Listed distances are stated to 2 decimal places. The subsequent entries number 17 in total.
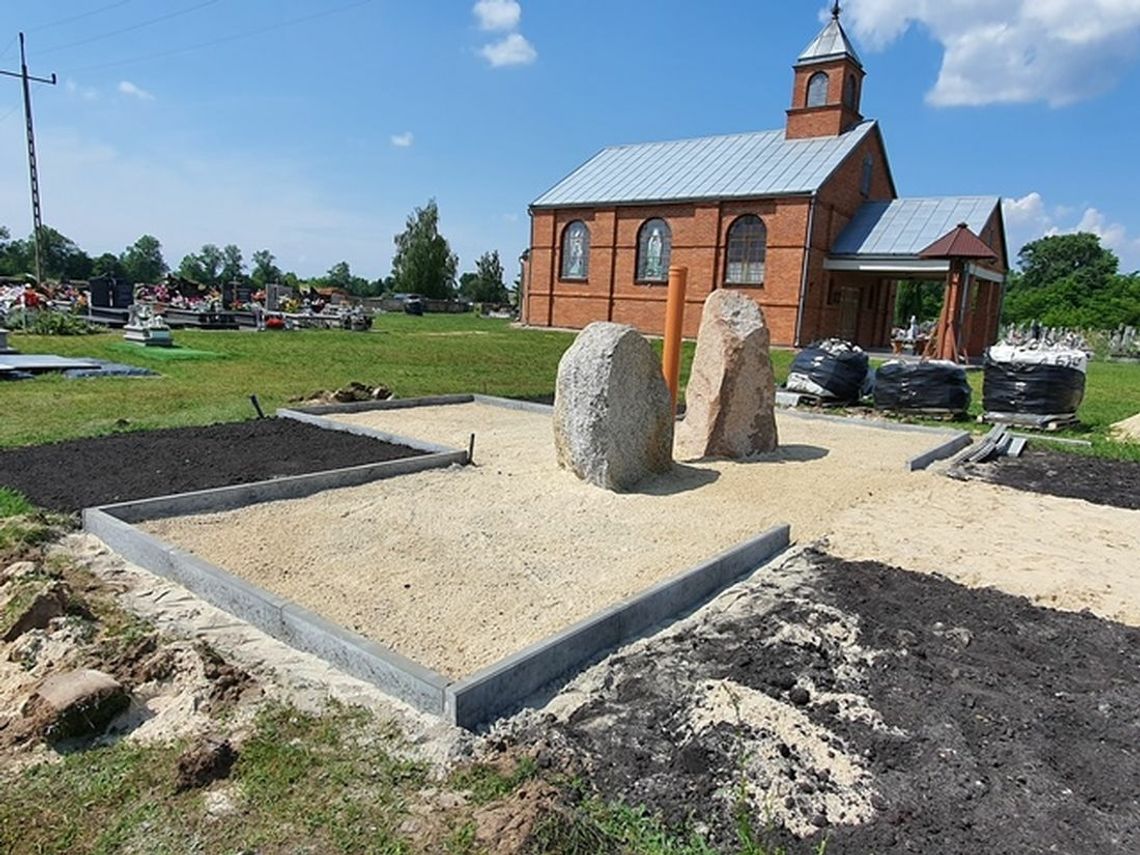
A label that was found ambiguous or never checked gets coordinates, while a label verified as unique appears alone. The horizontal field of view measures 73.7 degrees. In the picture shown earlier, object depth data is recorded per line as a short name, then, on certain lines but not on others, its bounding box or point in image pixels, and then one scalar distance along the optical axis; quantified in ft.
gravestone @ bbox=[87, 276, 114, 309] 80.94
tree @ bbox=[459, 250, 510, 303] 246.88
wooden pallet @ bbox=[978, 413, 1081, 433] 36.86
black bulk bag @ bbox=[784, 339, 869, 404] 42.19
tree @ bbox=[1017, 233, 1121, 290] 267.39
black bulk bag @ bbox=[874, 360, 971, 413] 39.47
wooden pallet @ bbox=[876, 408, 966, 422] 39.37
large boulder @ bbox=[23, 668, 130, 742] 8.96
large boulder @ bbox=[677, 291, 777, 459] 25.29
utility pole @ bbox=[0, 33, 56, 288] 99.49
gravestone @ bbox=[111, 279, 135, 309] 82.53
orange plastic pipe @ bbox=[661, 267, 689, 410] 25.95
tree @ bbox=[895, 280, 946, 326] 195.62
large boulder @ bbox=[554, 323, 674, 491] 20.34
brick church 93.45
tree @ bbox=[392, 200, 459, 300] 211.61
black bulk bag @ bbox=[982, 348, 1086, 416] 36.90
